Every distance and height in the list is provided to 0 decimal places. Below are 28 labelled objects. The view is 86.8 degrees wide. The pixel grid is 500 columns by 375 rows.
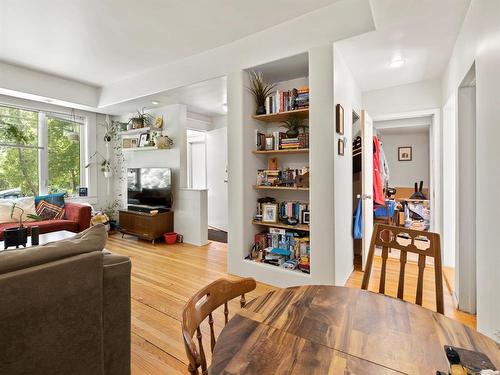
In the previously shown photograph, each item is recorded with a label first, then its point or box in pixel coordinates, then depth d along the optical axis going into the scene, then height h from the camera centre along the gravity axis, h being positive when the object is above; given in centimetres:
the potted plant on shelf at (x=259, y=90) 303 +108
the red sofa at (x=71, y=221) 377 -54
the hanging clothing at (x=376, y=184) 388 -2
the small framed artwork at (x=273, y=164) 317 +23
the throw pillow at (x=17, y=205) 378 -33
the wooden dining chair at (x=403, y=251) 124 -35
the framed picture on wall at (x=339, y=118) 243 +61
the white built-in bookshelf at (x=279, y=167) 248 +19
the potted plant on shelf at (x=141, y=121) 472 +114
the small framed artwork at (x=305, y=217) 281 -36
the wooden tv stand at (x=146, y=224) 437 -68
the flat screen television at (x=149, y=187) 448 -5
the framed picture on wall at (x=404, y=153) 577 +64
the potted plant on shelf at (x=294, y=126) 288 +63
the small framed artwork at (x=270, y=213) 299 -34
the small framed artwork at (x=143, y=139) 472 +81
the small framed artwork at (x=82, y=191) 507 -13
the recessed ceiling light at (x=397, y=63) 284 +132
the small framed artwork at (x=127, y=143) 492 +79
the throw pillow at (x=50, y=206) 407 -34
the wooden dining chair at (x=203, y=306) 65 -41
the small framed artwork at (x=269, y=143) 304 +47
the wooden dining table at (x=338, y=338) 70 -48
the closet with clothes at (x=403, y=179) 486 +7
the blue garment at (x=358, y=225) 316 -51
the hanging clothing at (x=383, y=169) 500 +26
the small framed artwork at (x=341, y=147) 259 +36
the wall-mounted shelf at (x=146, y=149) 455 +64
